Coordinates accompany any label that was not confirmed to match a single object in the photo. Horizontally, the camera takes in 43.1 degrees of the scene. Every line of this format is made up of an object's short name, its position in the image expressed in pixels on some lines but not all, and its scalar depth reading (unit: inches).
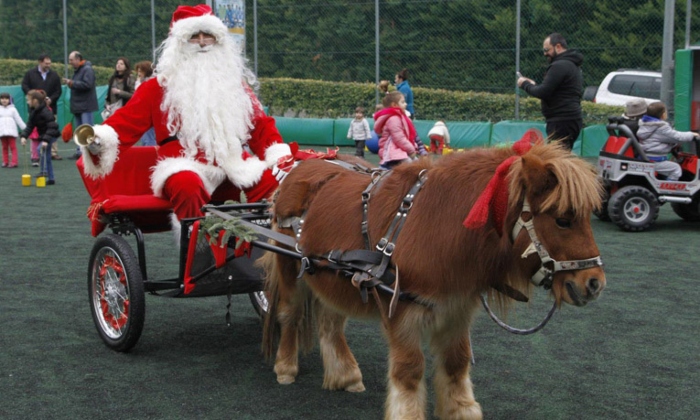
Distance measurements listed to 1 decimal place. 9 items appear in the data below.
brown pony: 136.5
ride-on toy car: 368.8
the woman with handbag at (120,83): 573.6
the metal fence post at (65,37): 944.9
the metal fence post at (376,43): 764.0
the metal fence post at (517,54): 674.2
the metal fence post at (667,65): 537.6
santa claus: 210.1
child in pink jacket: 435.2
